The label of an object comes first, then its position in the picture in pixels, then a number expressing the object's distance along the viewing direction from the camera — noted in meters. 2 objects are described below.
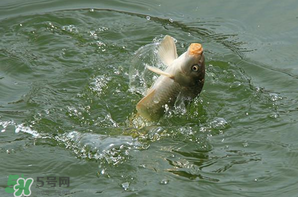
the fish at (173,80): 9.62
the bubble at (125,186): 8.97
